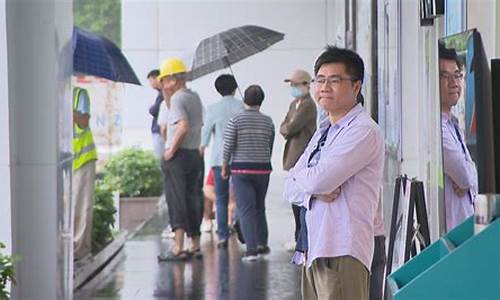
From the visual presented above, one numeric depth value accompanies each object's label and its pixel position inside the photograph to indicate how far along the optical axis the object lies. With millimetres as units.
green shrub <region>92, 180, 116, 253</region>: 15291
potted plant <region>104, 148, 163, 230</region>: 20824
